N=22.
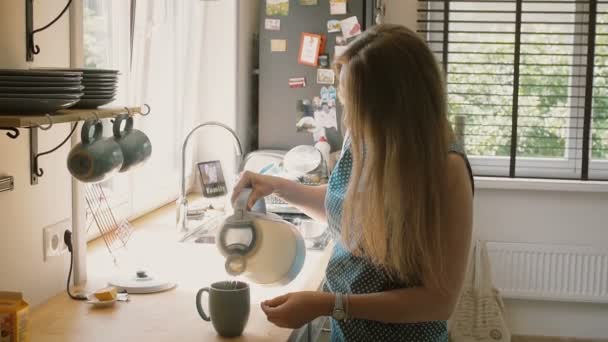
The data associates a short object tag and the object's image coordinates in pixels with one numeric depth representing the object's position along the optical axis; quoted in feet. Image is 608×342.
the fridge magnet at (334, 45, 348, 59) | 12.39
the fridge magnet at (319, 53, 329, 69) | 12.42
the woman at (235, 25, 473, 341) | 5.21
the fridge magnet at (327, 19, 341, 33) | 12.35
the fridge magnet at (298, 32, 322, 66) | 12.44
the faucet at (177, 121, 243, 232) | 9.22
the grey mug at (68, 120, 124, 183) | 5.57
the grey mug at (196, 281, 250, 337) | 5.65
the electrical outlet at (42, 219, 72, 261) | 6.31
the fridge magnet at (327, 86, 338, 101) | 12.50
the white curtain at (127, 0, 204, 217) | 9.97
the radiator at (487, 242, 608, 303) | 13.47
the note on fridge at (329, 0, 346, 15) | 12.27
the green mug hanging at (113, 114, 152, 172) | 6.14
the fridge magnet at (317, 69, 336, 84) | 12.49
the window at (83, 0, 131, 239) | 8.66
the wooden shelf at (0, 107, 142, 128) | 4.53
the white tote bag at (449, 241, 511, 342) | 12.98
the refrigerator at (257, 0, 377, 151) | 12.42
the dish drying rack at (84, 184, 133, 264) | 8.02
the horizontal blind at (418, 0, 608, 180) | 13.76
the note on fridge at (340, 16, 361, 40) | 12.26
